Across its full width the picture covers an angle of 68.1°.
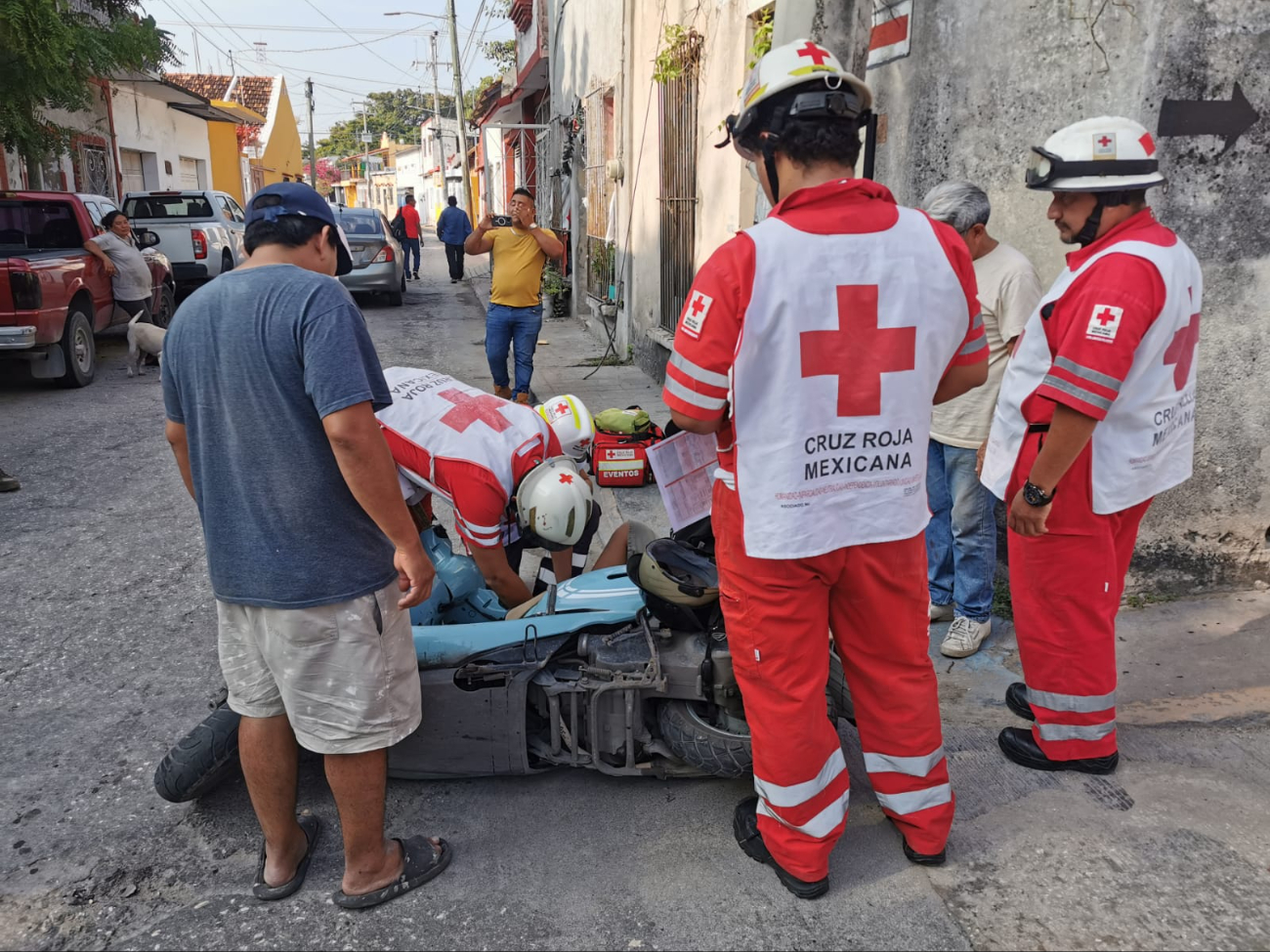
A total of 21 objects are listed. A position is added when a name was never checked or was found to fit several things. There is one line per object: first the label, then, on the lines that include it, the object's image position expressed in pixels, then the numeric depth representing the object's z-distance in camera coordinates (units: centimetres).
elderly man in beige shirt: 350
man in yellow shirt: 770
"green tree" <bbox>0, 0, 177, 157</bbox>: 979
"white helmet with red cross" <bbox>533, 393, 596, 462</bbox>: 375
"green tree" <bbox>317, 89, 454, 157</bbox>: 8488
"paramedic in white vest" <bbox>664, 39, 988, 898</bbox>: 210
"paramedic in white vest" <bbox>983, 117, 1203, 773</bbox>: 254
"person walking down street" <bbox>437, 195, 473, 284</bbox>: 1931
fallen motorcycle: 272
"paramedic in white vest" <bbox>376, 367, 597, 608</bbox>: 316
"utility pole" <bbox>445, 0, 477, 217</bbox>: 2791
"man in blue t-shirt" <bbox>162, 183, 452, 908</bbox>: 211
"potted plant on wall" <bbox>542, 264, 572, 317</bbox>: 1466
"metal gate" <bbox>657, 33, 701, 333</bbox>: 812
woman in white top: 998
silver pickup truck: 1395
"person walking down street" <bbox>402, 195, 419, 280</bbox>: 2011
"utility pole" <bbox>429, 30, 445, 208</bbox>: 4878
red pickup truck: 822
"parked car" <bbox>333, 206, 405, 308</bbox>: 1528
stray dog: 978
